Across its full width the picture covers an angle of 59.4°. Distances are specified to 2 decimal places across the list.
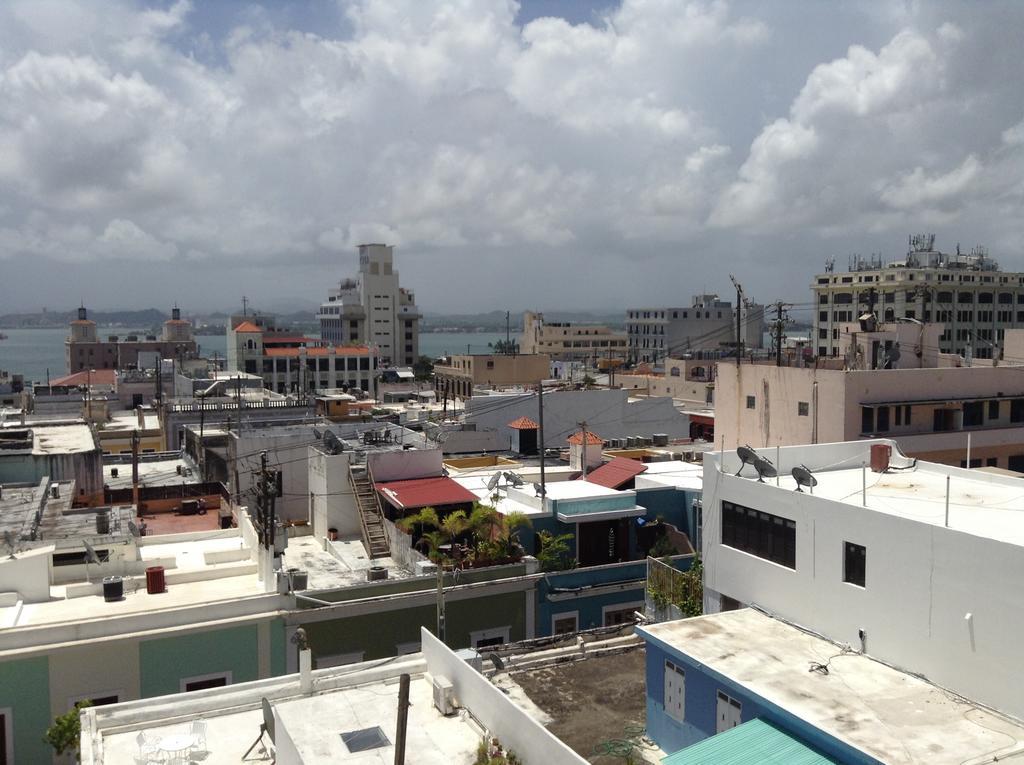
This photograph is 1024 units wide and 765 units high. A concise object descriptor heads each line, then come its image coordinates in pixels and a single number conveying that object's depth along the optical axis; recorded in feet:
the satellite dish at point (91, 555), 66.59
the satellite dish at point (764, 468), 57.77
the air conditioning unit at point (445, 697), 45.46
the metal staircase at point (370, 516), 79.36
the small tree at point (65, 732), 50.31
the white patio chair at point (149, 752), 41.98
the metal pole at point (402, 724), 34.04
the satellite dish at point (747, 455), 57.93
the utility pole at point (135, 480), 94.84
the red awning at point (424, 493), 79.41
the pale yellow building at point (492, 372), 310.24
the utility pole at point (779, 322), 111.89
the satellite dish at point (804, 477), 54.49
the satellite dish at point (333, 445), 89.45
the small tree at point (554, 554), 75.72
